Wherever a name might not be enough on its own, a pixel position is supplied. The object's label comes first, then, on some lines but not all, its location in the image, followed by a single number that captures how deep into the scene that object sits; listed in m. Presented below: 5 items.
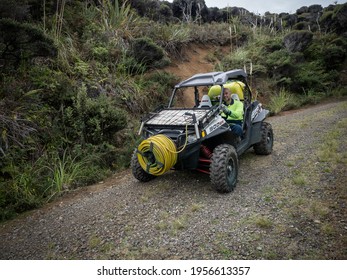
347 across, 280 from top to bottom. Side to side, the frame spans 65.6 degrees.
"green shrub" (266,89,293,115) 11.54
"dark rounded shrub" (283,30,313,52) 15.05
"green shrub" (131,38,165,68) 9.19
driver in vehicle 4.89
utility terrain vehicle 4.09
